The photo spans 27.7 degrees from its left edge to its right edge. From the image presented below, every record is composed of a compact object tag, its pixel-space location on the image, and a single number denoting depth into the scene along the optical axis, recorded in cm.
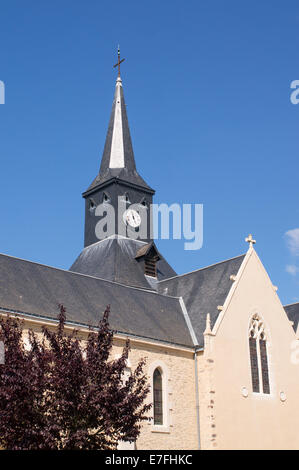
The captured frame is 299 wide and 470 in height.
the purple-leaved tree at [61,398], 1353
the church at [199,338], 2195
